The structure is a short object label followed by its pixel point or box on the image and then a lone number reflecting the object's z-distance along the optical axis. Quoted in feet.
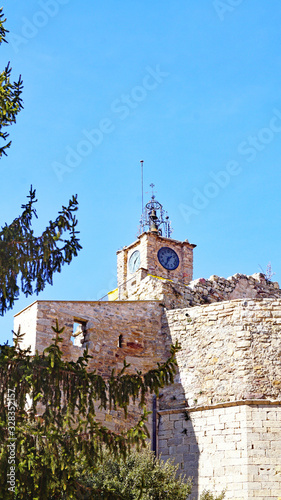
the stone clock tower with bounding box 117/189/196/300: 109.50
